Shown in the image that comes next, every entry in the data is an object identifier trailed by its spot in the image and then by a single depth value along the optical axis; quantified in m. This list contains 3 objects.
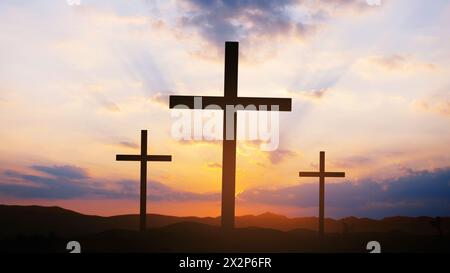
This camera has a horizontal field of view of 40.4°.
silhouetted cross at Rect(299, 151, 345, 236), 16.48
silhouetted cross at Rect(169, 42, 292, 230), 11.07
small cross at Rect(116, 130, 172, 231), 14.42
